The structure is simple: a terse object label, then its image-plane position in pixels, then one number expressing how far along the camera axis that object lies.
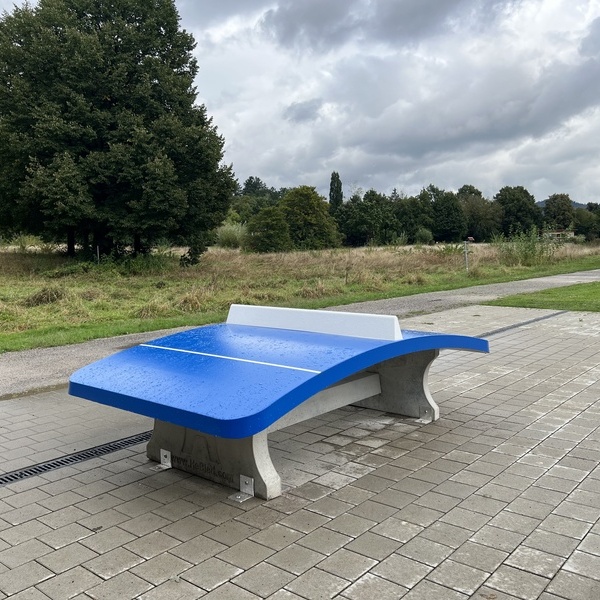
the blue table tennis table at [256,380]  3.37
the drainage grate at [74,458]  4.20
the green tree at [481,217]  86.19
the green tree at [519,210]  88.94
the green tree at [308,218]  61.50
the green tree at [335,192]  76.68
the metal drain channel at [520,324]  9.98
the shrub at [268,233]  48.31
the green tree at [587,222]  54.53
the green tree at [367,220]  66.62
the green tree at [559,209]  89.32
